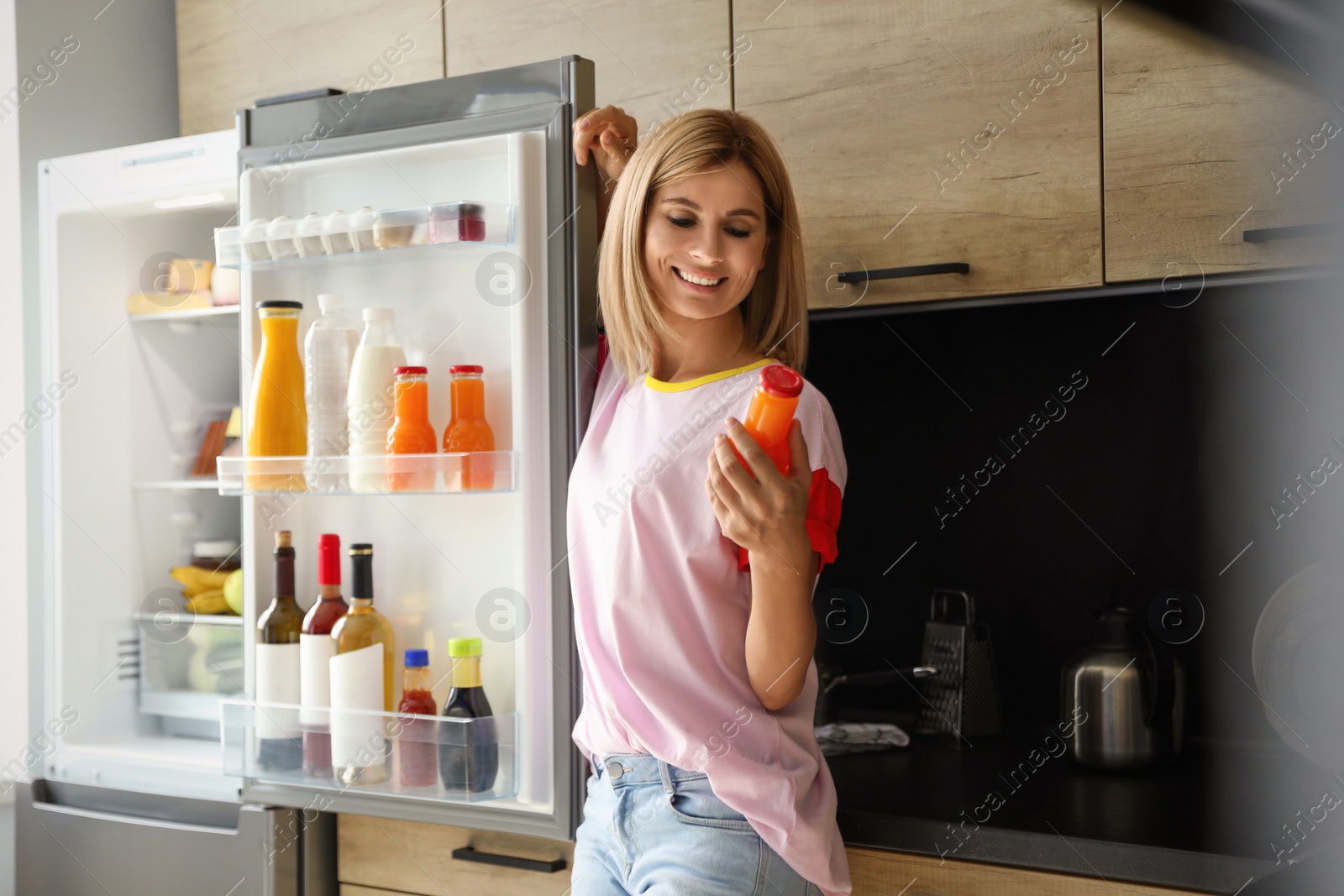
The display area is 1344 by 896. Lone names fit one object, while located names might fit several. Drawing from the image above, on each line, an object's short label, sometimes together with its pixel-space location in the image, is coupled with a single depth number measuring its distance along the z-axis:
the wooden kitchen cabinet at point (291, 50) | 1.62
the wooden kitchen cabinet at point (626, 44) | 1.43
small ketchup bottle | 1.26
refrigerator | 1.26
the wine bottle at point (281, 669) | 1.36
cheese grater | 1.44
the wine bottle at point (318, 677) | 1.33
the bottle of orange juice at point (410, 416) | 1.29
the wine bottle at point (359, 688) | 1.30
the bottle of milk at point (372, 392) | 1.32
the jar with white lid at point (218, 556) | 1.79
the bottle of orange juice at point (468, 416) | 1.28
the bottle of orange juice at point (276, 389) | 1.36
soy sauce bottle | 1.24
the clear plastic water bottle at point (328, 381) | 1.36
